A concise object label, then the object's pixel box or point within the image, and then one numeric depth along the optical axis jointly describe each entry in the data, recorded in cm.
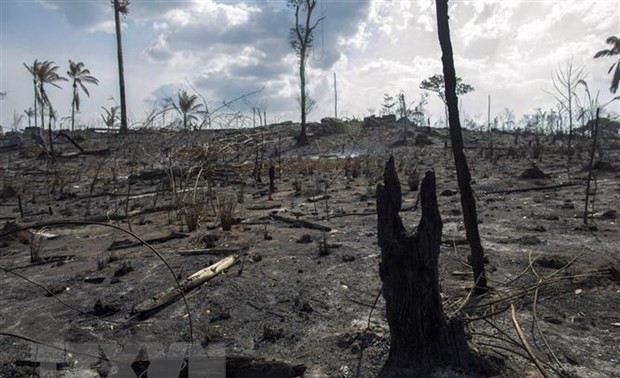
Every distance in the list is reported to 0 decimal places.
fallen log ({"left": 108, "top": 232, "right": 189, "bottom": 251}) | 686
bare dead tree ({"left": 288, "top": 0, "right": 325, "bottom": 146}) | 2470
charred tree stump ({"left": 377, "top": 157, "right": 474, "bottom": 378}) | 307
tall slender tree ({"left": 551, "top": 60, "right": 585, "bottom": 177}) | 1395
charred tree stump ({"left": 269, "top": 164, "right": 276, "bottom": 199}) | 1146
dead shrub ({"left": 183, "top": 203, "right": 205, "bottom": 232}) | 755
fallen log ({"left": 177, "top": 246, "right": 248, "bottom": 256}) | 607
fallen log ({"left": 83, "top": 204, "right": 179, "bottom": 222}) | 891
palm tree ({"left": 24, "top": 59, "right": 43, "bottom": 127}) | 2431
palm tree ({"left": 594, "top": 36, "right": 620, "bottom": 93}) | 3005
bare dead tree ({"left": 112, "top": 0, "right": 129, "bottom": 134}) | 2650
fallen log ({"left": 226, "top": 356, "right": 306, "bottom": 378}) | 335
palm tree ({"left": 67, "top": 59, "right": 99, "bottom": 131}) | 2839
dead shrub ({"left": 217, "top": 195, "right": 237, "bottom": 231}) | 741
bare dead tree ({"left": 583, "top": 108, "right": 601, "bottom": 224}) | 722
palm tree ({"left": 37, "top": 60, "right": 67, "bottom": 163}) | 2332
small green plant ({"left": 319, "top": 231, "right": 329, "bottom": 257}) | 600
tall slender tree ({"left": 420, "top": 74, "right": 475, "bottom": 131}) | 3247
